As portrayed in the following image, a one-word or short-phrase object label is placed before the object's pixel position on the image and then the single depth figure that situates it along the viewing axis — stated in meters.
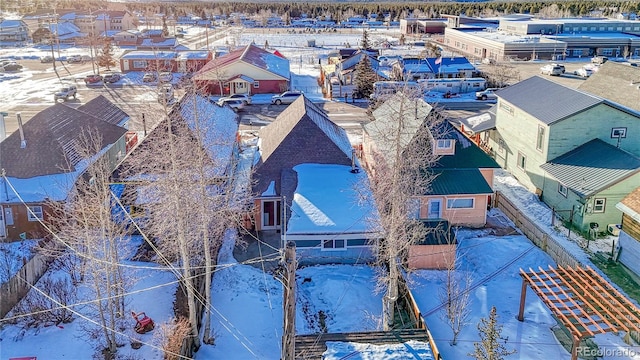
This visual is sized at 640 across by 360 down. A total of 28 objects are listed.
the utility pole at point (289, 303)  10.38
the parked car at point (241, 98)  53.47
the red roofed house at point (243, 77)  58.16
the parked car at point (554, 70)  69.44
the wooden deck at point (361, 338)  17.22
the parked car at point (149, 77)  63.06
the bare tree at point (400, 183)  17.92
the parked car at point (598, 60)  76.25
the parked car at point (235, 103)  52.28
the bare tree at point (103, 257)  16.17
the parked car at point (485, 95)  56.94
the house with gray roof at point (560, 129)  28.70
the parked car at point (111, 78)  65.12
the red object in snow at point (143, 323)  18.09
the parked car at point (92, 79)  64.62
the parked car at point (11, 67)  74.00
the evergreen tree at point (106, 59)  74.56
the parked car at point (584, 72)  68.48
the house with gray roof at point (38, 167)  24.95
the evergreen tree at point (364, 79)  56.84
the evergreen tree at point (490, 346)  14.45
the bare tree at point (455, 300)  17.94
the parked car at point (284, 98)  55.09
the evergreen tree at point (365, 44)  79.62
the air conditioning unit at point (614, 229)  25.41
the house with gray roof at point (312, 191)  23.14
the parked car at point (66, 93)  54.69
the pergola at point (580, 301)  16.36
